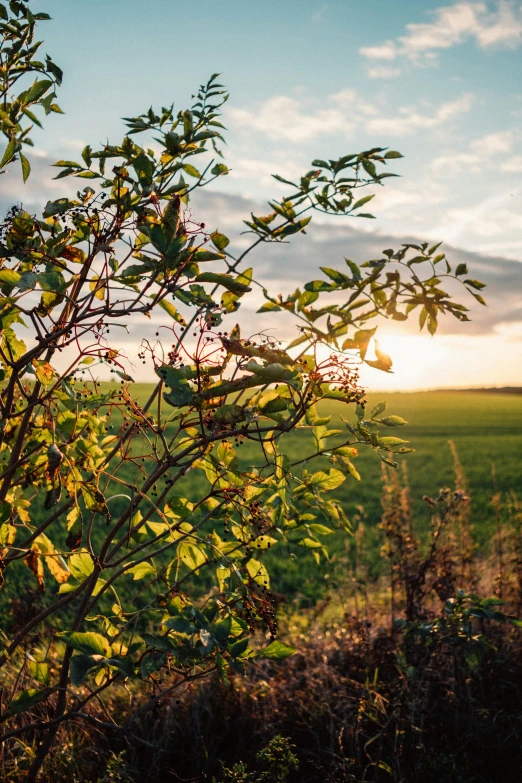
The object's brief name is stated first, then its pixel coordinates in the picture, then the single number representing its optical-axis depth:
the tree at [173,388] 1.93
